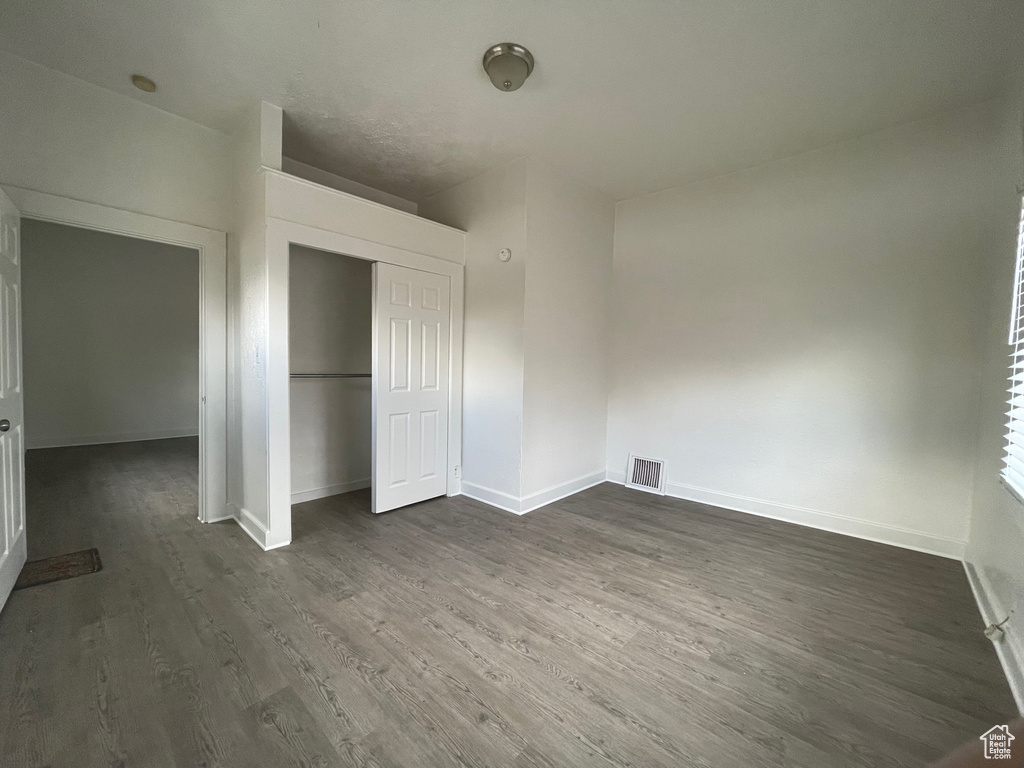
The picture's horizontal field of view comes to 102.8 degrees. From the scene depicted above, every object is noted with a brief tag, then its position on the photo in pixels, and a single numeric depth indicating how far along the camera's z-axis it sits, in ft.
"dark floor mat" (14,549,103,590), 7.58
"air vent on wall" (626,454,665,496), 13.39
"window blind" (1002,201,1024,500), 5.98
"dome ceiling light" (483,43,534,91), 7.33
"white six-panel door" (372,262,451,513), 10.96
